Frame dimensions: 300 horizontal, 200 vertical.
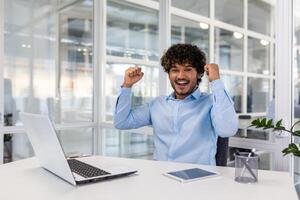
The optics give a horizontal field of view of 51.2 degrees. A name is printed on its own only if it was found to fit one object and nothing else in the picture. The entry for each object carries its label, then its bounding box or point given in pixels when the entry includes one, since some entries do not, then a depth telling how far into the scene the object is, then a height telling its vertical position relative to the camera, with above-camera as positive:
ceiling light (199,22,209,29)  3.07 +0.70
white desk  1.05 -0.33
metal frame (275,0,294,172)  1.97 +0.21
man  1.63 -0.09
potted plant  1.35 -0.14
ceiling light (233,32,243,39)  3.03 +0.60
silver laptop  1.17 -0.27
